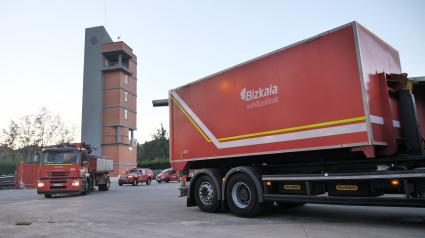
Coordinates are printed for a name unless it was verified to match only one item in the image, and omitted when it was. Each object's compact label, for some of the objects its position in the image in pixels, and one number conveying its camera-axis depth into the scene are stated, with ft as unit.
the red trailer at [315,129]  20.07
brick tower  156.97
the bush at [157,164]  171.12
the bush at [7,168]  107.34
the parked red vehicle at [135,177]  95.66
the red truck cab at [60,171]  53.72
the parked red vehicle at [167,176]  109.60
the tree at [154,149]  255.50
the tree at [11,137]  133.08
